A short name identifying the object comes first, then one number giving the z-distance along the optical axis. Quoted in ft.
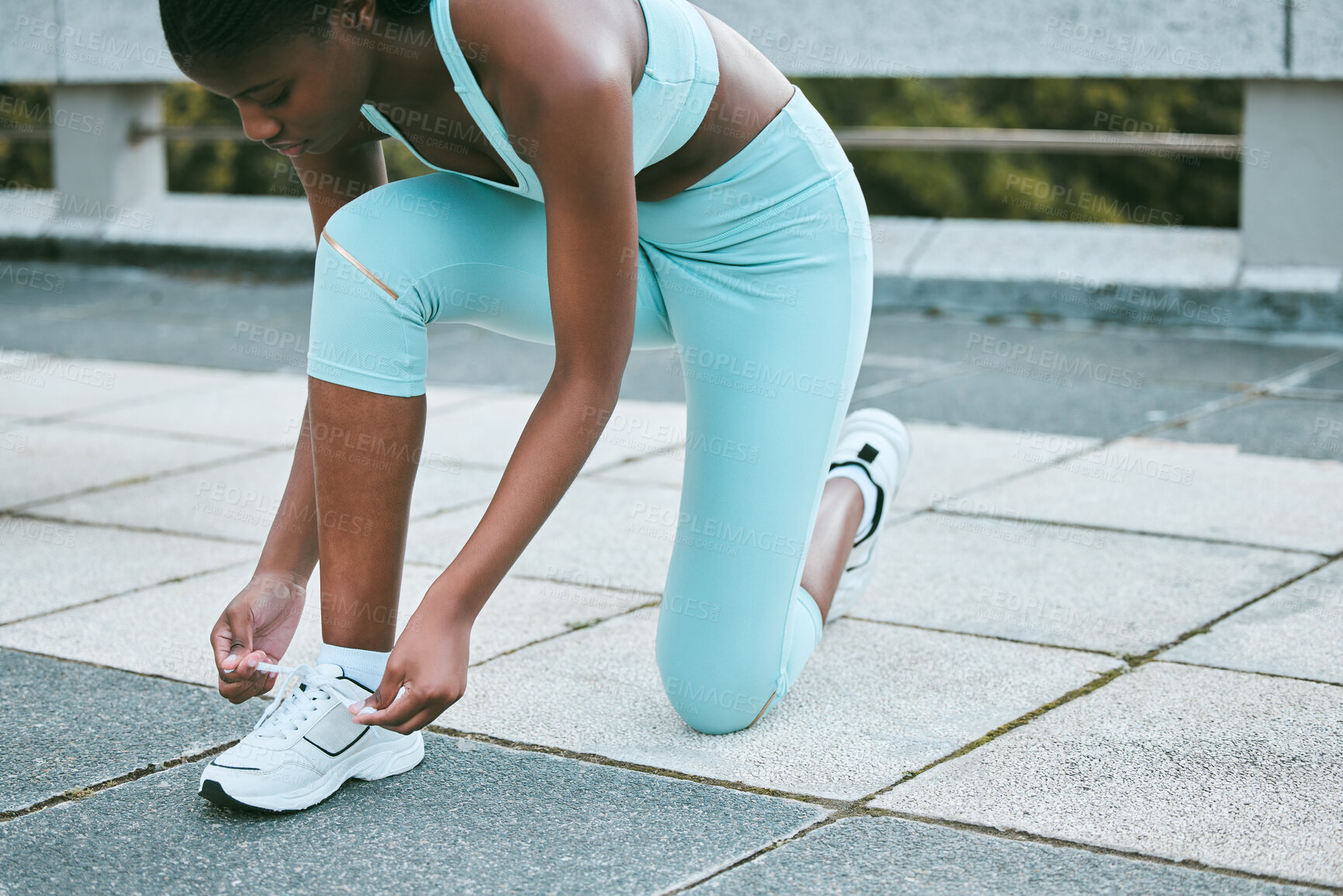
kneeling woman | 8.73
